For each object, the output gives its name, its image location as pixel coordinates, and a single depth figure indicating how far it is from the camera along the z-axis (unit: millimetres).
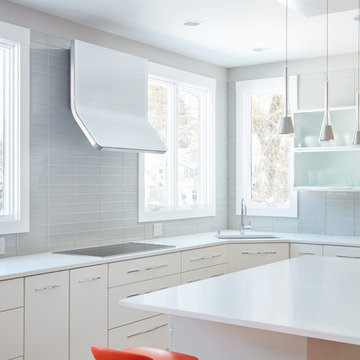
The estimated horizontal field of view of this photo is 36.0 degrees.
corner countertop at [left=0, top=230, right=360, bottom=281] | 3209
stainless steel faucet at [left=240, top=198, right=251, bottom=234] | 5496
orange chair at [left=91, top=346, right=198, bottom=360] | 1891
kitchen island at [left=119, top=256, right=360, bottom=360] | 1943
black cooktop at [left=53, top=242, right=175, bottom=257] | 3906
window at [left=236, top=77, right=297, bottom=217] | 5773
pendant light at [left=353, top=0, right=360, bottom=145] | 3506
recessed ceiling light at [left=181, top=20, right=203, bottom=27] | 4285
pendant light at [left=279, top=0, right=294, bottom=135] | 2871
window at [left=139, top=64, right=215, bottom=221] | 5086
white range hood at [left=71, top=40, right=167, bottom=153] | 3936
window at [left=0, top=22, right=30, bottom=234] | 3773
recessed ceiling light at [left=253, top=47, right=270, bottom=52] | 5188
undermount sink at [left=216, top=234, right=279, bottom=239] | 5262
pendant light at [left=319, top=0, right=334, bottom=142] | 3062
